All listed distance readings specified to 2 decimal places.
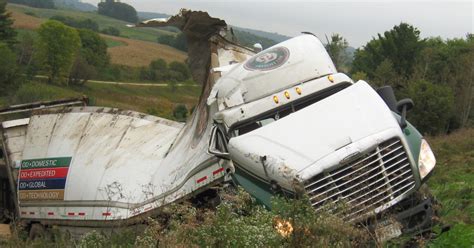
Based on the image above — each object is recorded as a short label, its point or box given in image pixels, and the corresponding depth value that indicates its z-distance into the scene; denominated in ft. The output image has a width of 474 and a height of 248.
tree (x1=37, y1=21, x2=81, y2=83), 191.01
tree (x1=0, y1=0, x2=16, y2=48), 192.44
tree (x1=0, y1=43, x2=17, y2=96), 156.25
